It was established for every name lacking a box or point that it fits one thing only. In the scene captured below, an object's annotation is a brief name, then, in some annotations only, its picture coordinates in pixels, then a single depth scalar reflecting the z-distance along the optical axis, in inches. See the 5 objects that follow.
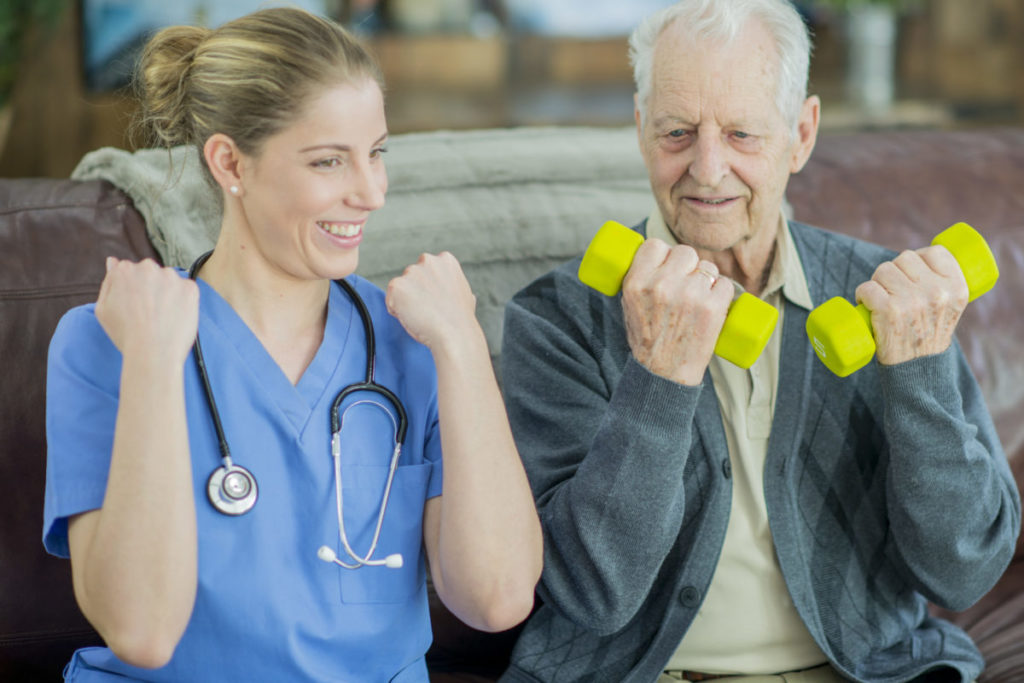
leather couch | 108.8
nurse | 95.9
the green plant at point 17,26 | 158.7
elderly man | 104.3
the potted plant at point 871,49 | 205.1
